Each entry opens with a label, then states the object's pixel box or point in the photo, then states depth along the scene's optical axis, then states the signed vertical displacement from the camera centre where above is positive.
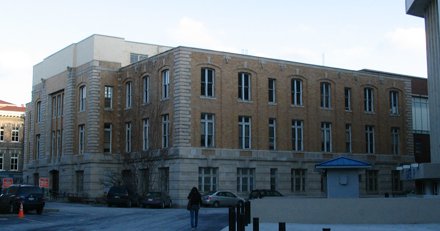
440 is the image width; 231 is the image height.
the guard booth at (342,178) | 30.16 +0.34
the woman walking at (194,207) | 25.00 -0.84
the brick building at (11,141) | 90.31 +6.39
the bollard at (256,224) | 15.97 -0.97
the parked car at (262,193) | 47.72 -0.58
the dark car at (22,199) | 35.25 -0.72
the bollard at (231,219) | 18.66 -0.99
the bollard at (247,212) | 24.40 -1.02
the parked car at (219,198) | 45.12 -0.94
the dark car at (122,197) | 47.69 -0.85
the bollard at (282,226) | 13.14 -0.84
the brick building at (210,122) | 49.72 +5.59
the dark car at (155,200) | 45.28 -1.02
